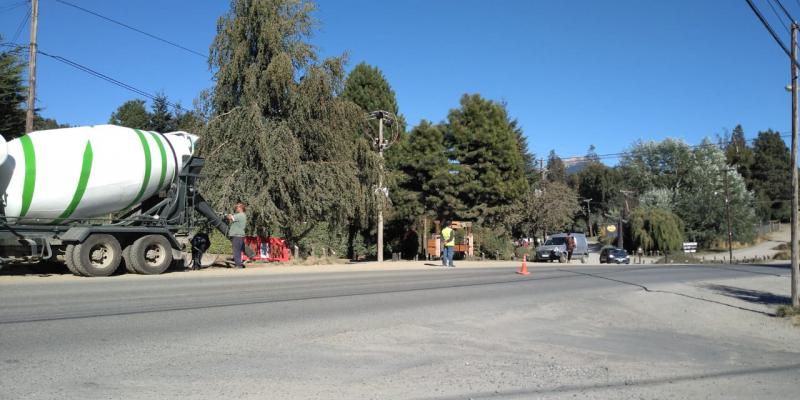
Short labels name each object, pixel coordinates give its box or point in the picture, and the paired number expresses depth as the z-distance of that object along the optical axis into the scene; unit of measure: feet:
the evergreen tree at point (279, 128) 69.51
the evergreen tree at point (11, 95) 85.71
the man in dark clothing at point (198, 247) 57.93
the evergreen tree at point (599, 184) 331.36
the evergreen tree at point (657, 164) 241.55
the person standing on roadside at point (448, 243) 72.80
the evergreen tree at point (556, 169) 325.87
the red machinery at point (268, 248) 69.10
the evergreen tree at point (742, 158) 310.04
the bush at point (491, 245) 119.34
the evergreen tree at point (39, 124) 140.87
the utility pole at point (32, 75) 67.46
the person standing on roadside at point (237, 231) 58.74
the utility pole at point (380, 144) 83.15
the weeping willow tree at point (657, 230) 194.90
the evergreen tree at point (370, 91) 140.15
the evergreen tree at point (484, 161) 120.06
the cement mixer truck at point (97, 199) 43.91
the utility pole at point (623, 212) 207.72
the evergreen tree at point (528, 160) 202.39
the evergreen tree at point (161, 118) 139.64
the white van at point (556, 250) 129.49
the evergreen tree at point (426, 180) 117.80
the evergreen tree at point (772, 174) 305.32
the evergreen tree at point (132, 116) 143.64
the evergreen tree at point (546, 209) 176.14
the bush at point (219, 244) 100.78
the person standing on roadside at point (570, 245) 127.65
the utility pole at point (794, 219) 37.01
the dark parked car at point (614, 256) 143.33
